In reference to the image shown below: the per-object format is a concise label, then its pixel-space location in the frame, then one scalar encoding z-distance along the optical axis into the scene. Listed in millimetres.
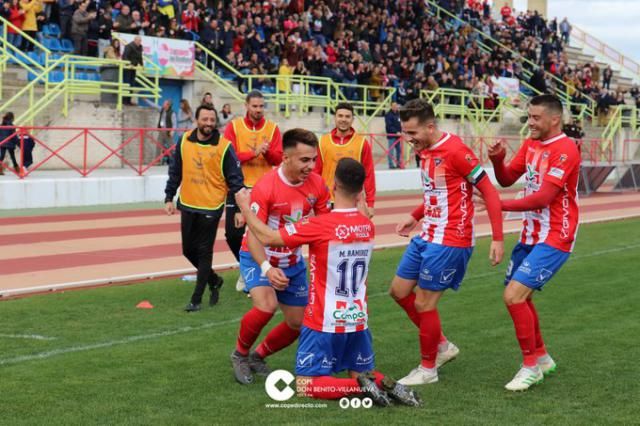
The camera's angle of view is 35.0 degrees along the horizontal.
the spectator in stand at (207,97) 22773
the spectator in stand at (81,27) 25078
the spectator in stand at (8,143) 20578
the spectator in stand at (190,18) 29188
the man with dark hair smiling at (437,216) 7074
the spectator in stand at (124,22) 26391
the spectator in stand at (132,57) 25891
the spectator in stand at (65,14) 25672
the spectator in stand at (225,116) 25703
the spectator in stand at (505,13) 51878
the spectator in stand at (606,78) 50719
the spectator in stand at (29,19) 24797
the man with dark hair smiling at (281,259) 6809
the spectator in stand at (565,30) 54906
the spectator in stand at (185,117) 25062
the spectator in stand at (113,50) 25688
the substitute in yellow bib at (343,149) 10750
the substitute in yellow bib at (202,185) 10133
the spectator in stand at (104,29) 25828
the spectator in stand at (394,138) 30095
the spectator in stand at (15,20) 24719
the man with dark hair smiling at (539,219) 7133
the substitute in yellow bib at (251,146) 11008
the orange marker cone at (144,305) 10273
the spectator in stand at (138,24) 26516
